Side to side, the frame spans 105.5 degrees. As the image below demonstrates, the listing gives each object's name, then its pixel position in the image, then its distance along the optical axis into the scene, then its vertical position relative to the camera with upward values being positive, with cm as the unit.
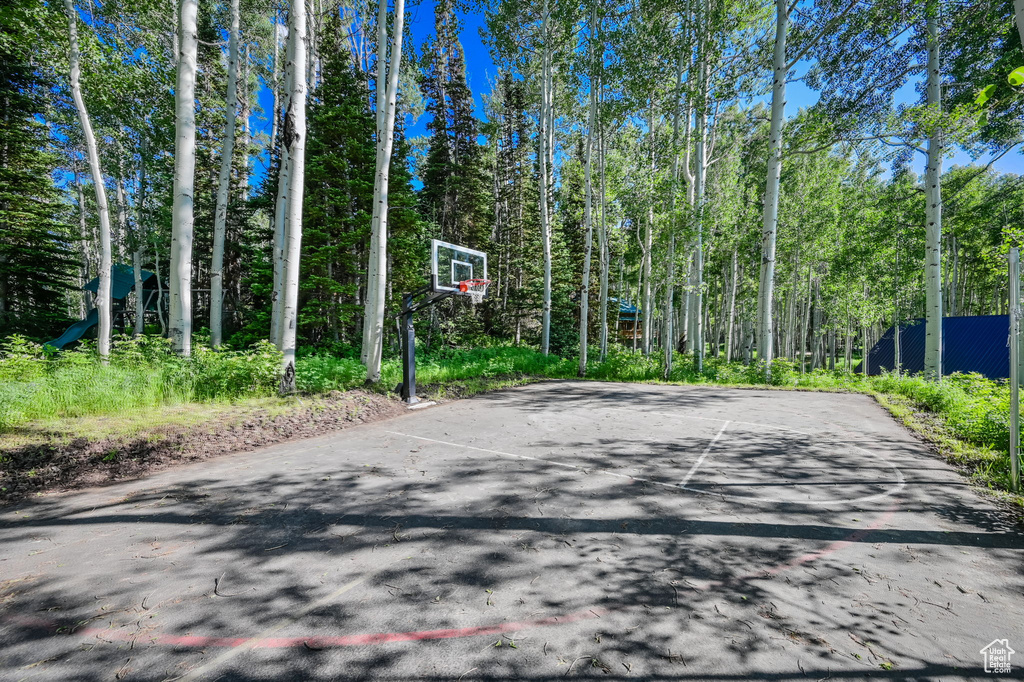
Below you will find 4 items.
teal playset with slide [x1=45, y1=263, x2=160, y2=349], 1697 +225
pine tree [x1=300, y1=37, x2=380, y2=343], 1322 +564
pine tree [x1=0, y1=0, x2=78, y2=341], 1345 +459
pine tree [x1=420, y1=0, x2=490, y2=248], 2005 +933
